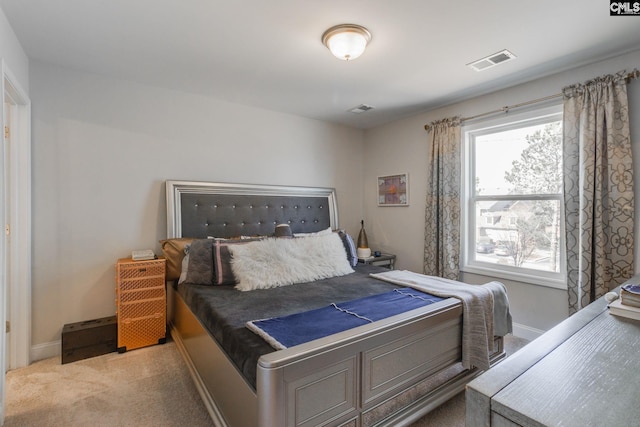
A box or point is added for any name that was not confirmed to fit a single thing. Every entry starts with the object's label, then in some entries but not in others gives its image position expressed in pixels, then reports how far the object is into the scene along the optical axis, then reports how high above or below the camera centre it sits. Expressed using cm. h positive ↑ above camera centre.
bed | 126 -80
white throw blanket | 198 -69
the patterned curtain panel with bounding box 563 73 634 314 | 227 +18
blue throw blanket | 149 -61
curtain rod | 224 +104
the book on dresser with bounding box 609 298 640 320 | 110 -36
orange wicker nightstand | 254 -78
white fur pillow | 245 -43
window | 276 +15
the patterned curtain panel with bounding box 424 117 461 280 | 329 +13
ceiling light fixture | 198 +119
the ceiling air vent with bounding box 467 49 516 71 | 234 +125
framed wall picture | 391 +32
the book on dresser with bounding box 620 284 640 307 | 113 -32
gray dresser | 58 -39
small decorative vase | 383 -43
